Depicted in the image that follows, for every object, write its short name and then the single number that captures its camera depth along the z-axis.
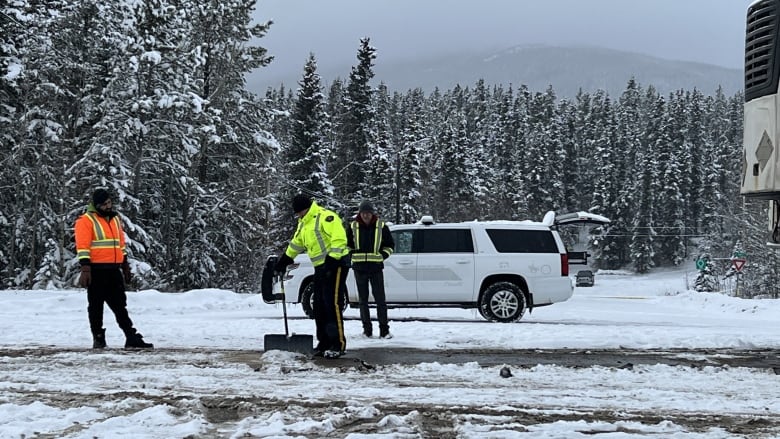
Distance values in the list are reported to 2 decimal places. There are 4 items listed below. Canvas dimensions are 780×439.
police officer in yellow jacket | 8.33
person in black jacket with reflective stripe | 10.09
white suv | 12.87
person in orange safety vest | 8.89
